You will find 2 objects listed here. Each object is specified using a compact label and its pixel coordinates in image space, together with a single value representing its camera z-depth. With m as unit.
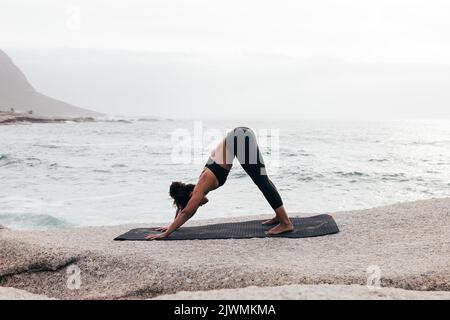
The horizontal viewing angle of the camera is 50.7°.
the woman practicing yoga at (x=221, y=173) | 5.82
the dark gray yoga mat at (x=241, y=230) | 6.12
